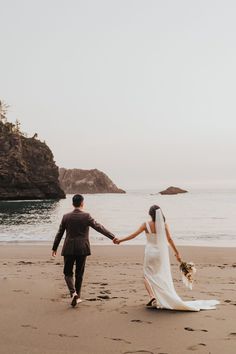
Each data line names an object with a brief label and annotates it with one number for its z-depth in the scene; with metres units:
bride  7.61
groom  7.95
